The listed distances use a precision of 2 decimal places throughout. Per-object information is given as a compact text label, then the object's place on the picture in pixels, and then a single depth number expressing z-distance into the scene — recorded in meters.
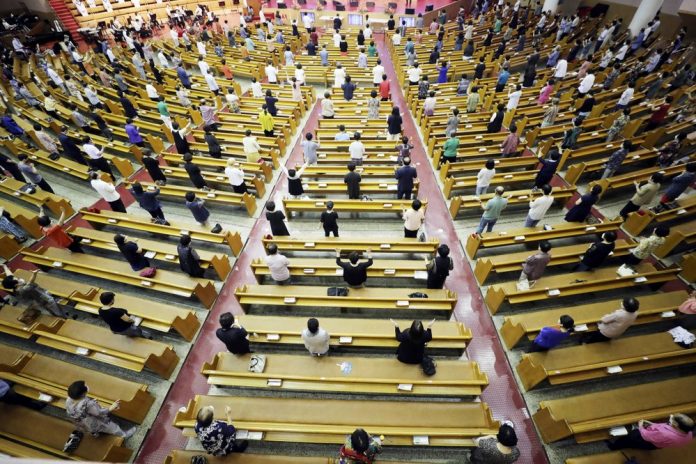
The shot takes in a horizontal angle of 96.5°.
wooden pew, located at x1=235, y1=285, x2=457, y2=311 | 5.59
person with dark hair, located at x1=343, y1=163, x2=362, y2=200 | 7.25
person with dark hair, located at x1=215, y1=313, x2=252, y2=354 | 4.41
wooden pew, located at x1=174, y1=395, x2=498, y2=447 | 4.10
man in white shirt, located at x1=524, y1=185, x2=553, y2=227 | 6.32
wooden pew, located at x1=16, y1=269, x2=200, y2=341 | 5.48
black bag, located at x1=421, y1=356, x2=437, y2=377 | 4.71
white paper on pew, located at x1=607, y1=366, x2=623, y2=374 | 4.58
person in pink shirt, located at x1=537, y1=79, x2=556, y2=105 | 11.24
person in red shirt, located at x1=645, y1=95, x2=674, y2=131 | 9.29
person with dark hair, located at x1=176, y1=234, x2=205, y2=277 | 5.68
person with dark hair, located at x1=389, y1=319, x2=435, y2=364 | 4.23
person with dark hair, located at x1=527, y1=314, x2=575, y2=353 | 4.36
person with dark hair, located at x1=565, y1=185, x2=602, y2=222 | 6.67
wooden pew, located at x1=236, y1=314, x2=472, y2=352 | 5.15
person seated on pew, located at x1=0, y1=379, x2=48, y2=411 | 4.33
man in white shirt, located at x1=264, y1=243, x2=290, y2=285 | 5.53
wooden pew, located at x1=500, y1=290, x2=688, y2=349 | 5.18
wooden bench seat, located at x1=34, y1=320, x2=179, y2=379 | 4.95
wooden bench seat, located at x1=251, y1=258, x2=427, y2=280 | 6.19
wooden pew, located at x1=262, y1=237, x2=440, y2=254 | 6.69
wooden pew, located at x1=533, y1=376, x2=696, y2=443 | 4.04
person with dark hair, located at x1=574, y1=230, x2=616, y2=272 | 5.60
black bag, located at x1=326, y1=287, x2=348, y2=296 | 5.82
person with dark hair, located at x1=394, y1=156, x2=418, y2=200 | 7.32
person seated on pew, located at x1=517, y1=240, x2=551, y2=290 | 5.41
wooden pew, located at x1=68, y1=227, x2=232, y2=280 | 6.47
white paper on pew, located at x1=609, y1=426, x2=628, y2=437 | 3.97
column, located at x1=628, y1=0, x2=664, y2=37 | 13.43
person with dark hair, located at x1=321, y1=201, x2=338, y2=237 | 6.38
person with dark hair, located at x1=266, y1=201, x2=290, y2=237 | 6.26
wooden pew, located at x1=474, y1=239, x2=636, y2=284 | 6.25
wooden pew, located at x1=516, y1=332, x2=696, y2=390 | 4.61
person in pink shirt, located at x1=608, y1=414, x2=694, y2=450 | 3.47
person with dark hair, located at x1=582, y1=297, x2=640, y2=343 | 4.40
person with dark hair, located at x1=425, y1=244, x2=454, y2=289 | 5.22
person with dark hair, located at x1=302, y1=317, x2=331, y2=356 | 4.36
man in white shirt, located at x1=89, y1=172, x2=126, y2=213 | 7.11
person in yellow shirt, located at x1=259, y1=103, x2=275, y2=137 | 9.94
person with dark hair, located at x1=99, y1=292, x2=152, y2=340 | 4.68
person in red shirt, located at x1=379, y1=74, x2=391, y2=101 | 12.11
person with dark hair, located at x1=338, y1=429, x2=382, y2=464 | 3.22
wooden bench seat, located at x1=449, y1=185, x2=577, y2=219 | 7.67
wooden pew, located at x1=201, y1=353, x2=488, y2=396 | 4.58
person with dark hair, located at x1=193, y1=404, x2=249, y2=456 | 3.44
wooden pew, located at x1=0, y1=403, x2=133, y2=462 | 4.00
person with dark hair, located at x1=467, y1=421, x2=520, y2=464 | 3.17
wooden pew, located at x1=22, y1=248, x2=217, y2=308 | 6.04
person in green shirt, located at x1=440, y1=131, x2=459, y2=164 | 8.58
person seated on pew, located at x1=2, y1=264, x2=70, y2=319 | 5.29
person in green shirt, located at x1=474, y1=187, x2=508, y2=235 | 6.45
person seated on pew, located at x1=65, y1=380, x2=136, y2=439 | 3.71
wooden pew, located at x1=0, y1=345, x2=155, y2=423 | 4.53
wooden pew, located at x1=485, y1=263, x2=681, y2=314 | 5.64
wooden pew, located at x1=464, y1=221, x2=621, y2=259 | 6.74
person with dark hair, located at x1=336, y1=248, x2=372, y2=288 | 5.30
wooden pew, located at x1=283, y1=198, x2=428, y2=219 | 7.70
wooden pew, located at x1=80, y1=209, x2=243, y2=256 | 7.03
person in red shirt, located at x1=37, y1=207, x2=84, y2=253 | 6.00
